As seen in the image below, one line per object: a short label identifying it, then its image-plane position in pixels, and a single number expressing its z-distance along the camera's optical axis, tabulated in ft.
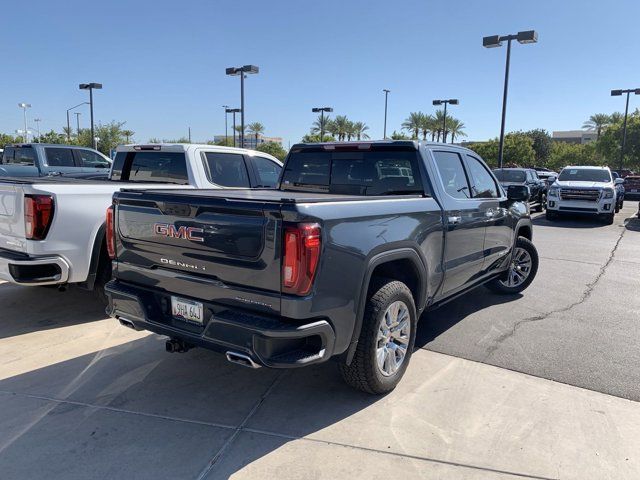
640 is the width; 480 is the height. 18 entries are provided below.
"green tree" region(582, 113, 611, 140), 195.72
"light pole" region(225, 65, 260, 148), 77.94
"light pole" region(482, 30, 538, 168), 60.49
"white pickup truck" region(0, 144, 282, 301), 14.71
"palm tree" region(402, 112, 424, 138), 186.39
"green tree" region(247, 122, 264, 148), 228.63
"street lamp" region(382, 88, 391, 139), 146.10
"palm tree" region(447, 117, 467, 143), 186.60
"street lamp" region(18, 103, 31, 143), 184.78
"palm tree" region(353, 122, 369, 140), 203.31
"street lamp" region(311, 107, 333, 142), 120.20
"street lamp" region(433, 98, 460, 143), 105.50
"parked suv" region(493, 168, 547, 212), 55.83
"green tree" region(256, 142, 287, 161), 187.73
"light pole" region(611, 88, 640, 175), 92.79
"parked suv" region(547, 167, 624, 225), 48.70
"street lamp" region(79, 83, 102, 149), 92.84
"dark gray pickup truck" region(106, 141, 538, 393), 9.22
